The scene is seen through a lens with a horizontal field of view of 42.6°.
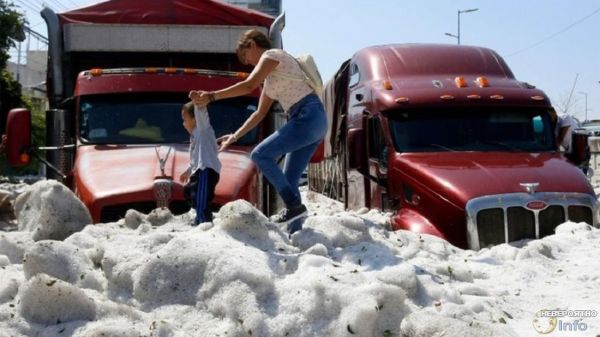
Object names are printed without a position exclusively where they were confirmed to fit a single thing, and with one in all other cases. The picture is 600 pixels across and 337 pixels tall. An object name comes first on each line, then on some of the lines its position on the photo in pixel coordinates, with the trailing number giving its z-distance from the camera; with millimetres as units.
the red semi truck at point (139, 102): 6535
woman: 5359
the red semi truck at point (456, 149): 7348
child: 5758
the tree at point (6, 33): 26234
